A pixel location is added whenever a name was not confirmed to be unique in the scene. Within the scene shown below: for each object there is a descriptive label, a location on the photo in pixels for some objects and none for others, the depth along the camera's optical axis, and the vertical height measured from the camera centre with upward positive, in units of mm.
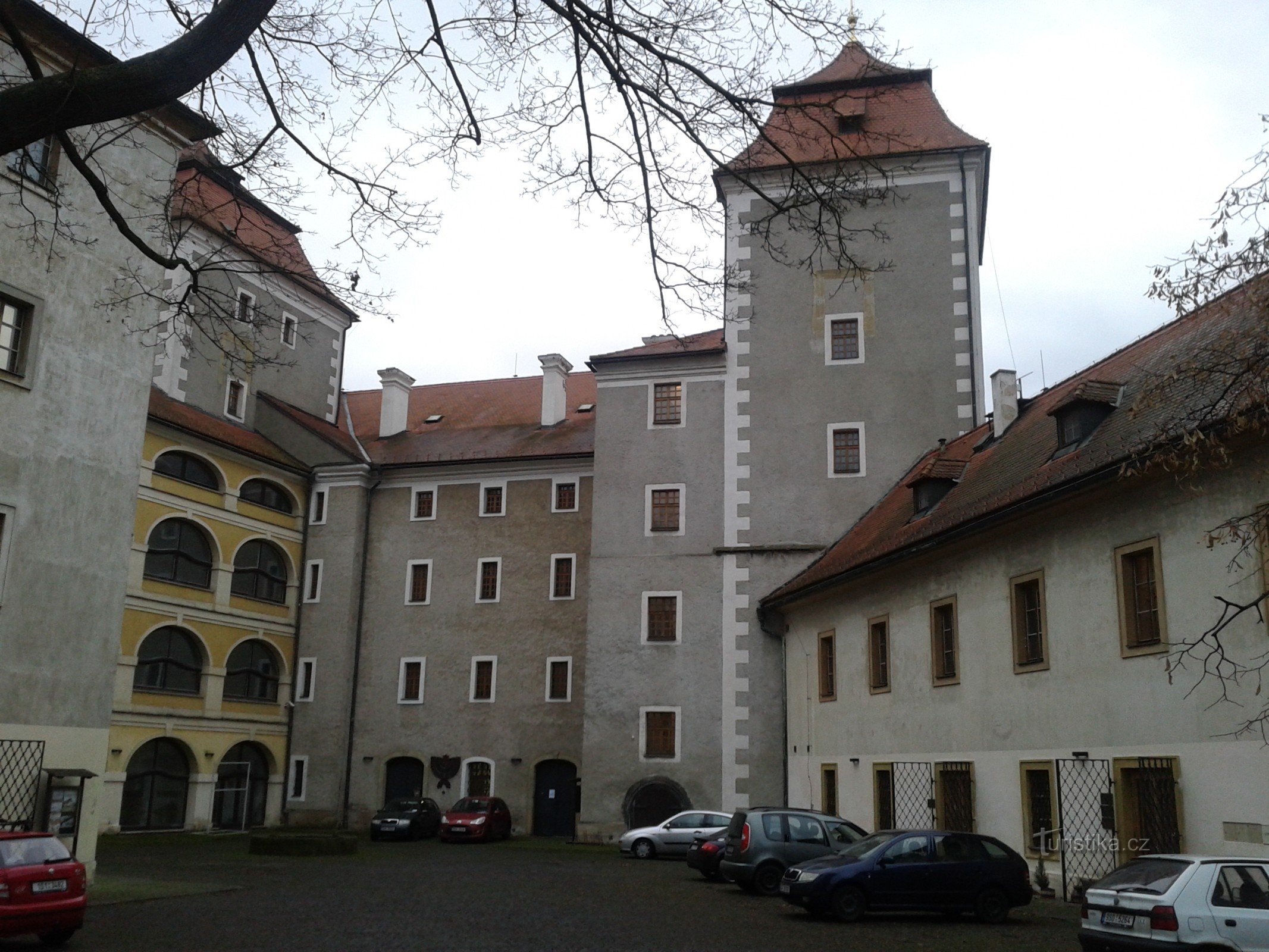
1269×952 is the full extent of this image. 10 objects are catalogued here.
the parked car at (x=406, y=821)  34625 -1823
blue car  16609 -1526
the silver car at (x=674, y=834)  27922 -1663
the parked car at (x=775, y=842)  19922 -1267
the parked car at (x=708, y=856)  22781 -1735
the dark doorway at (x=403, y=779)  38781 -750
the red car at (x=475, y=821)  33844 -1760
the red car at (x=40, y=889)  12906 -1495
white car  10898 -1211
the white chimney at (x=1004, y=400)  26656 +7877
